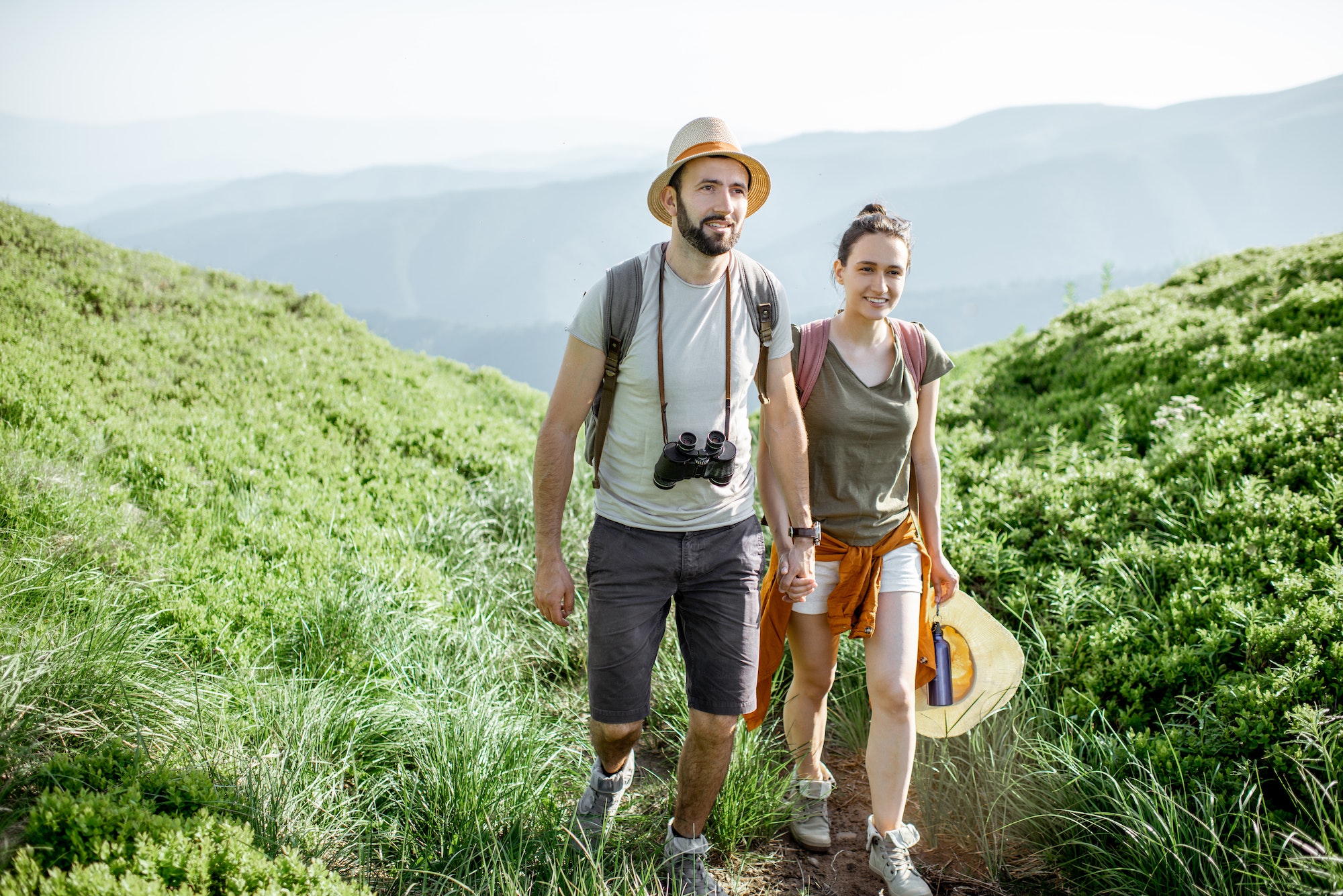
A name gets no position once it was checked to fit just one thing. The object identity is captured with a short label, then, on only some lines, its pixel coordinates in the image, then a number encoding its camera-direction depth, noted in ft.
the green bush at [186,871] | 6.14
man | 9.12
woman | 9.87
